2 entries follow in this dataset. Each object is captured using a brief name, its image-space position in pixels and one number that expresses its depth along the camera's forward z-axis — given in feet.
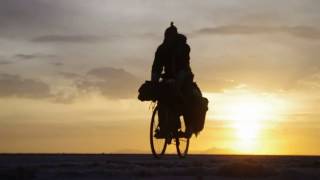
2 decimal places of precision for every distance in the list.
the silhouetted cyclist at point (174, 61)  53.72
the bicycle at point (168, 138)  56.54
